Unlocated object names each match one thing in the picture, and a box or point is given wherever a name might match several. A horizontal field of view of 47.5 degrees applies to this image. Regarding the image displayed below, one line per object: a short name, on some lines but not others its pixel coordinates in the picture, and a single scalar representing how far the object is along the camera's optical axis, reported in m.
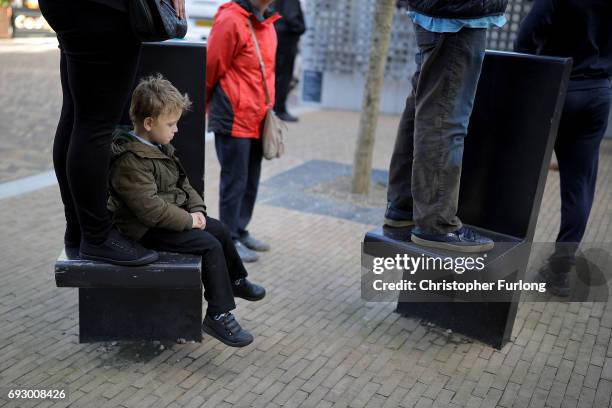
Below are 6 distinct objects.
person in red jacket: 4.45
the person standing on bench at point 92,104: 2.70
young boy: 3.09
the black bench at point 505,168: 3.36
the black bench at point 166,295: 3.34
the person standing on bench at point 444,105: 3.07
